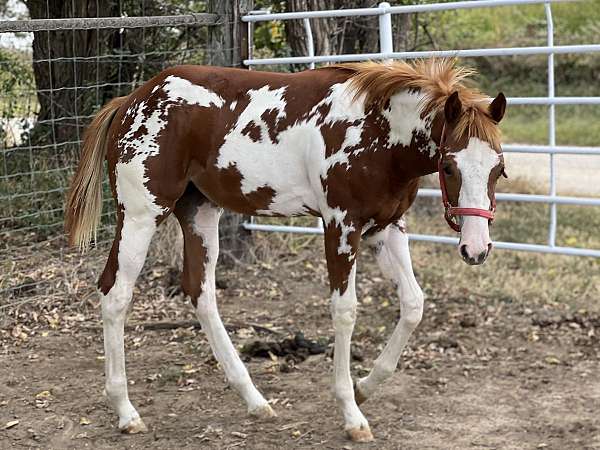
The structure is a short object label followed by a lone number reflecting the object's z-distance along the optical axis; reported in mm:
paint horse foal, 3756
